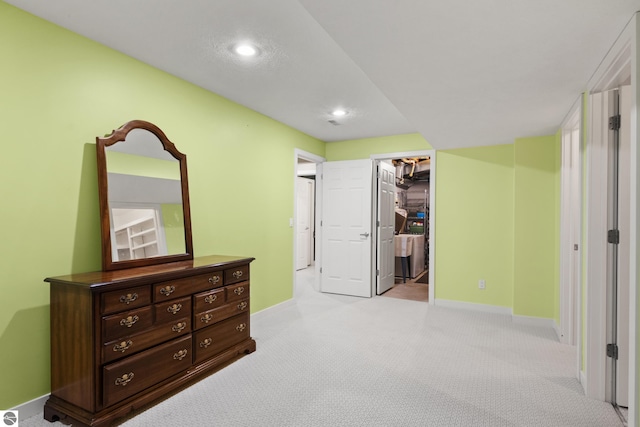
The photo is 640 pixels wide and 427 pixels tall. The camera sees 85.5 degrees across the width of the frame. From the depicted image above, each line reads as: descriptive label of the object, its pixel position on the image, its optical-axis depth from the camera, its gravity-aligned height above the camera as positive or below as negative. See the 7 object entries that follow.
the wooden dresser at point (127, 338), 1.95 -0.80
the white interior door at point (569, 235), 3.23 -0.20
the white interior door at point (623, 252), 2.14 -0.24
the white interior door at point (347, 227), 5.13 -0.22
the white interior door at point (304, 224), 7.92 -0.27
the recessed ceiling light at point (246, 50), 2.46 +1.18
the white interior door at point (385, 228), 5.30 -0.24
